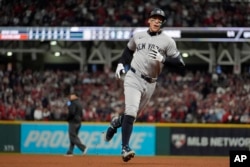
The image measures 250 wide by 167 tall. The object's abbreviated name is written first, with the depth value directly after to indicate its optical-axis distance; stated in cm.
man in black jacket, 3284
